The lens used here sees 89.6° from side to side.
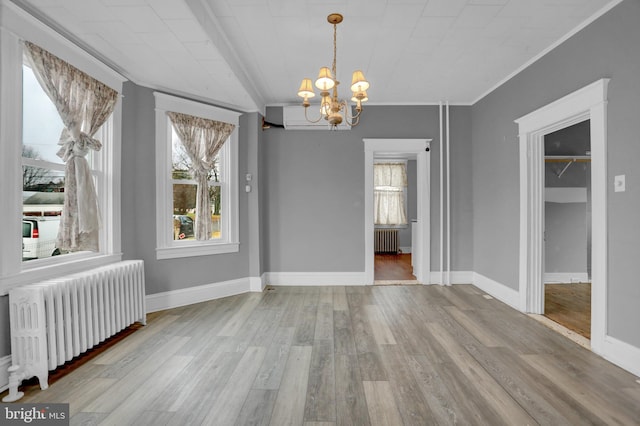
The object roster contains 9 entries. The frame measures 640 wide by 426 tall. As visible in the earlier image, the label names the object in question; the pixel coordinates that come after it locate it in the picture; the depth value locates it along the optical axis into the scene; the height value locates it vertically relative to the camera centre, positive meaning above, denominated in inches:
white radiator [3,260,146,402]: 90.0 -34.1
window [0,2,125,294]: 90.9 +16.1
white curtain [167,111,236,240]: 166.1 +31.5
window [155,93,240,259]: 159.6 +15.2
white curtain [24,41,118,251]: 107.4 +24.2
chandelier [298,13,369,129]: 104.1 +39.8
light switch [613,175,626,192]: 102.7 +7.4
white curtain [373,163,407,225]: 365.1 +11.9
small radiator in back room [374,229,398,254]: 358.9 -36.8
